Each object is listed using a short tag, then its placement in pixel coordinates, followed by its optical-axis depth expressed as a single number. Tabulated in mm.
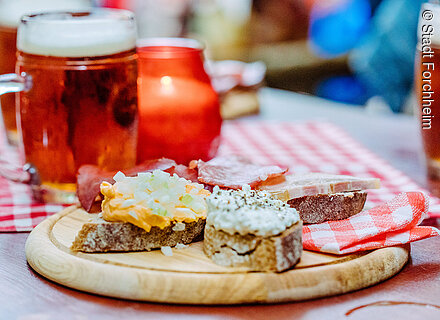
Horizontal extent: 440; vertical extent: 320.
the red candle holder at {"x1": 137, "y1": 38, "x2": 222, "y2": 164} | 841
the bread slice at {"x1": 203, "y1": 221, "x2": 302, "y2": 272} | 622
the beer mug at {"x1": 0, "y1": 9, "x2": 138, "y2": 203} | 769
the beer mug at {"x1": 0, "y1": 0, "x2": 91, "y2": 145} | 936
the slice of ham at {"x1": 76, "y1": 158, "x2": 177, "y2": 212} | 729
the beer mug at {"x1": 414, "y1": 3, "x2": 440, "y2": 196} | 814
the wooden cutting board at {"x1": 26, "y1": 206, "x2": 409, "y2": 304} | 619
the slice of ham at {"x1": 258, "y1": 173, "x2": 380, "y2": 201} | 699
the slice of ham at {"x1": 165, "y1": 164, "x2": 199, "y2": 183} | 731
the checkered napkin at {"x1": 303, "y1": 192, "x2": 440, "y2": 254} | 661
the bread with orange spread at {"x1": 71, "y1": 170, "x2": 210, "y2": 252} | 651
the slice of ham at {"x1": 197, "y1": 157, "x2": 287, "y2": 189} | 719
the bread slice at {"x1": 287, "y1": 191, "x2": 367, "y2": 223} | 703
